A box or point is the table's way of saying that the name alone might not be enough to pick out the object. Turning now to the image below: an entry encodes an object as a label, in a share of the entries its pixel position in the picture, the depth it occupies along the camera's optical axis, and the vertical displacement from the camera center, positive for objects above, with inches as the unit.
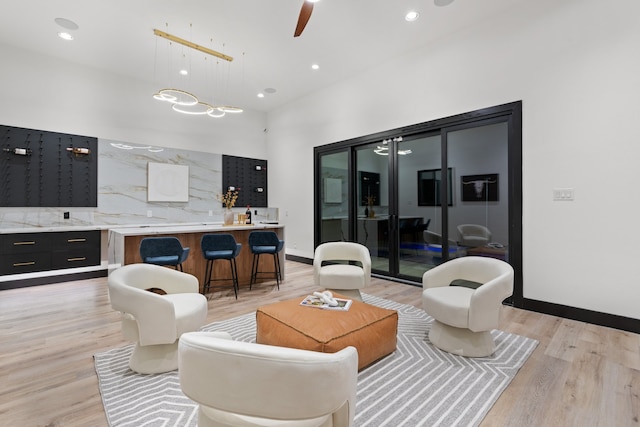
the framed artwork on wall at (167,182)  241.0 +27.9
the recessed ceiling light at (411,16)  154.0 +104.0
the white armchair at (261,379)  39.0 -21.6
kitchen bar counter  152.5 -16.7
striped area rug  70.9 -46.9
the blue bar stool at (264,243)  178.2 -16.1
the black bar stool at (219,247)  164.2 -17.1
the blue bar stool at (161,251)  142.9 -16.7
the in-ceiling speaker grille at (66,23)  161.6 +105.3
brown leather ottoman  83.3 -33.2
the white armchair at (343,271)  143.7 -26.8
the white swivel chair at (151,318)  84.0 -29.8
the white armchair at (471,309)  96.0 -30.9
